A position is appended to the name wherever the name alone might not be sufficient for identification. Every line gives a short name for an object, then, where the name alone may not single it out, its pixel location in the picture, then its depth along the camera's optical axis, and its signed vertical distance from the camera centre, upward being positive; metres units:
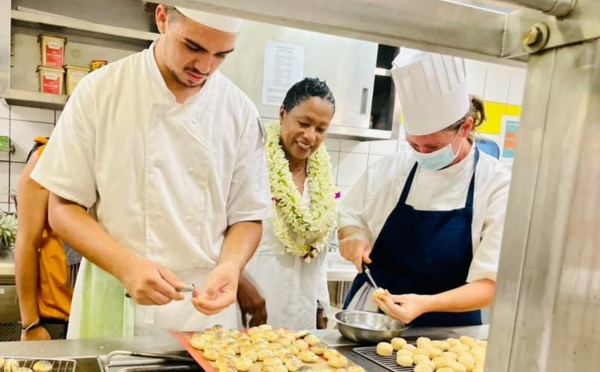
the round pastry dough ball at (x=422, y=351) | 1.13 -0.48
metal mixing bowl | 1.18 -0.48
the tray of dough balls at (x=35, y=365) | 0.86 -0.47
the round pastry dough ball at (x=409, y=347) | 1.15 -0.48
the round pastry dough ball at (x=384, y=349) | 1.13 -0.48
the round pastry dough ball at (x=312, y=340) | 1.15 -0.49
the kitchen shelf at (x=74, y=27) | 2.12 +0.39
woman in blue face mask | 1.34 -0.19
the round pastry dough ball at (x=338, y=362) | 1.04 -0.48
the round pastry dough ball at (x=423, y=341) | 1.18 -0.48
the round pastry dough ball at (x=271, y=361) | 1.00 -0.48
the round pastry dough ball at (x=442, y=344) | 1.18 -0.49
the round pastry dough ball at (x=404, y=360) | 1.07 -0.48
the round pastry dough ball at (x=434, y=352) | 1.13 -0.48
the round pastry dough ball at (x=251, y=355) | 1.02 -0.48
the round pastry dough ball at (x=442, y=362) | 1.07 -0.48
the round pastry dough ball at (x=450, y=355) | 1.11 -0.48
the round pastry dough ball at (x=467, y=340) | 1.22 -0.49
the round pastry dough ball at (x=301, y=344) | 1.12 -0.49
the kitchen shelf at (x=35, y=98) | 2.12 +0.05
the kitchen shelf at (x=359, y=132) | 2.69 +0.03
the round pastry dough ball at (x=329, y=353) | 1.08 -0.48
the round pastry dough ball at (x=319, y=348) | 1.11 -0.49
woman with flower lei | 1.85 -0.32
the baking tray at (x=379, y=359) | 1.06 -0.50
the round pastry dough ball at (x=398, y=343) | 1.16 -0.48
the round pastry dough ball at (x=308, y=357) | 1.07 -0.49
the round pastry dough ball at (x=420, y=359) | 1.08 -0.48
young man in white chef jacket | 1.08 -0.14
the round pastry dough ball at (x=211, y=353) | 0.97 -0.46
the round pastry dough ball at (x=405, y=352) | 1.10 -0.48
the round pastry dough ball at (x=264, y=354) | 1.03 -0.48
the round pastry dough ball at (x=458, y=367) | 1.06 -0.48
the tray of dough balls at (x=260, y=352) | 0.97 -0.48
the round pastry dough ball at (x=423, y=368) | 1.03 -0.48
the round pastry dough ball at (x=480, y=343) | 1.19 -0.48
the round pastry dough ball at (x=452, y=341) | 1.21 -0.49
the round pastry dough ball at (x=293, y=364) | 1.01 -0.49
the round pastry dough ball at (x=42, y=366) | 0.86 -0.46
